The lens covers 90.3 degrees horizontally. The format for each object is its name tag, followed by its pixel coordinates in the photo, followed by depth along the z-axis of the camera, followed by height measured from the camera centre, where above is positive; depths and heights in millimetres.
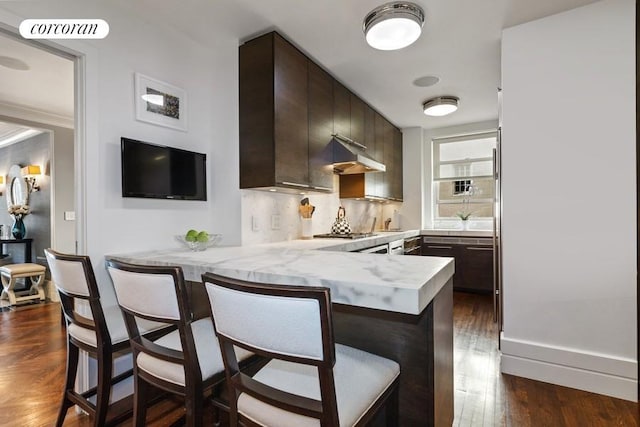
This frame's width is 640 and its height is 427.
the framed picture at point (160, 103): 2100 +774
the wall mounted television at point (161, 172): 1964 +283
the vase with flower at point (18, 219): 4896 -60
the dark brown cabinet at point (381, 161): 3898 +682
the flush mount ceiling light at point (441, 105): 3658 +1217
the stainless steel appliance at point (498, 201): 2459 +67
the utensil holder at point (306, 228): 3242 -164
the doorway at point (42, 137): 2998 +1159
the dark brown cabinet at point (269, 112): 2324 +760
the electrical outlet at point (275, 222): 2855 -88
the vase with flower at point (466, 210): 4961 +2
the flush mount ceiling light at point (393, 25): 1989 +1194
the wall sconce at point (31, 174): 4637 +601
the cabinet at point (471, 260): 4234 -685
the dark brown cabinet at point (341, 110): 3174 +1054
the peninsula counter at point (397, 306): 994 -337
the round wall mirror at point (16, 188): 4940 +432
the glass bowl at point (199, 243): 2074 -201
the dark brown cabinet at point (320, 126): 2783 +789
